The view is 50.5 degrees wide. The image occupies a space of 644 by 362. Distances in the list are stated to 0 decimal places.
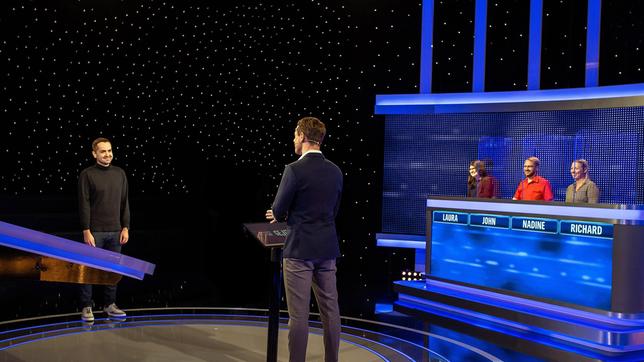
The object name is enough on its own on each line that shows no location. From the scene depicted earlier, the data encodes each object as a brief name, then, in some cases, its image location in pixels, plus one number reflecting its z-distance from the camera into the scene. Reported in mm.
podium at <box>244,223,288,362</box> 3590
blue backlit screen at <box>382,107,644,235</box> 7652
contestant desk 5219
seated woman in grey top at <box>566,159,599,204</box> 6151
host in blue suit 3525
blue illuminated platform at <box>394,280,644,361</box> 5027
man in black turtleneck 5375
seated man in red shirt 6641
